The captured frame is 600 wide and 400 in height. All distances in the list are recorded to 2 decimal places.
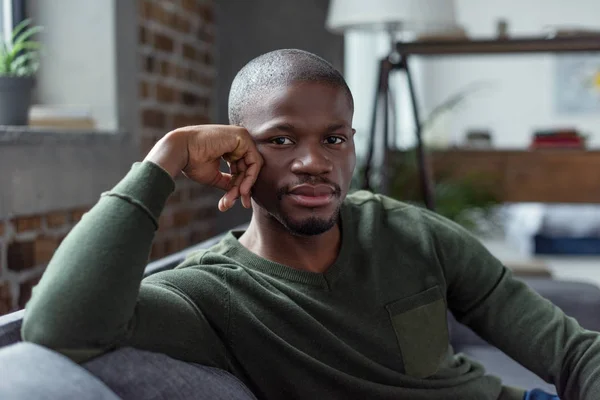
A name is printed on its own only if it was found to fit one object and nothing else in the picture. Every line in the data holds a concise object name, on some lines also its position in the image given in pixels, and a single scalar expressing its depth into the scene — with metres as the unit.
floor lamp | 2.62
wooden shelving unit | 3.46
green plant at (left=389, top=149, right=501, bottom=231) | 3.31
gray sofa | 0.81
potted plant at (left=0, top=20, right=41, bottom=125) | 1.90
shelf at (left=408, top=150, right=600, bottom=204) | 3.46
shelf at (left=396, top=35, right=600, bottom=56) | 2.84
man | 1.01
